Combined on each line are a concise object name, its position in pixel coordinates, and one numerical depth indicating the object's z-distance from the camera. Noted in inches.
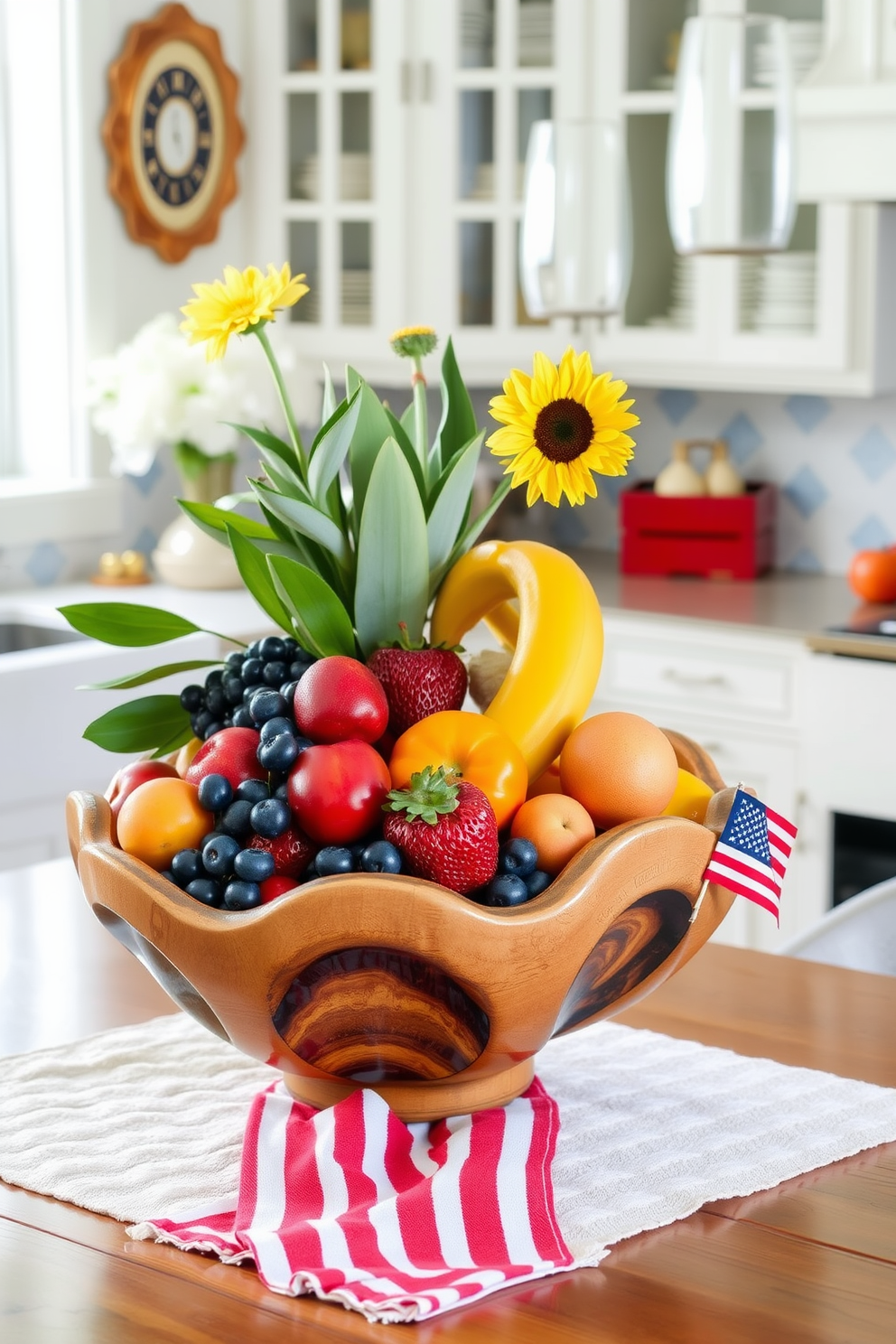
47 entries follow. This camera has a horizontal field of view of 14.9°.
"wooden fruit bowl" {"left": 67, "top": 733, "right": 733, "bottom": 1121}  67.3
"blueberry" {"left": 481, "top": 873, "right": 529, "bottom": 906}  68.7
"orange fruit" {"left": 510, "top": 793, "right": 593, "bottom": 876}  70.2
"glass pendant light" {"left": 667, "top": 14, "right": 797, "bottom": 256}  113.4
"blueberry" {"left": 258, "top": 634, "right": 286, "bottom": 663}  74.2
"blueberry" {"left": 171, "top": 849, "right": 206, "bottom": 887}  70.0
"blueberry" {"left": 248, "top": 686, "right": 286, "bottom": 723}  72.0
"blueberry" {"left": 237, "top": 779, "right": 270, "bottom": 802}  70.3
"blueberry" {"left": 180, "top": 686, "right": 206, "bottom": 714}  75.2
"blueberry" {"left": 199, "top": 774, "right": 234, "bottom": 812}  70.3
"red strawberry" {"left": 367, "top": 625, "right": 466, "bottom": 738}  72.8
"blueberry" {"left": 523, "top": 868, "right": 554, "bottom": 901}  69.5
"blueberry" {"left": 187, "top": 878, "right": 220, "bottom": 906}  69.5
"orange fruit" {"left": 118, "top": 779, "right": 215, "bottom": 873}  70.8
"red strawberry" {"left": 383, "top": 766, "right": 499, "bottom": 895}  68.1
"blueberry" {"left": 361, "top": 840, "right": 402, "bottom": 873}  68.3
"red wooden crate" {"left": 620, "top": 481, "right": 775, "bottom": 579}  188.5
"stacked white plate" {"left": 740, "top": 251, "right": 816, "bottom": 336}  175.0
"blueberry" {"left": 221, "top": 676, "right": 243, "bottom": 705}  74.2
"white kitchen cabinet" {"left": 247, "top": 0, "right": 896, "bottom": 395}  175.2
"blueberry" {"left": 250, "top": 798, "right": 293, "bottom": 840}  69.3
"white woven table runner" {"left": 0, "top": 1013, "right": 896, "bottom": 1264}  70.7
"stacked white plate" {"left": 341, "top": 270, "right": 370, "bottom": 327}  198.6
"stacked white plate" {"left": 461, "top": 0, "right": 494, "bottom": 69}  190.3
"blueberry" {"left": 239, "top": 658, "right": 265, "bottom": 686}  74.1
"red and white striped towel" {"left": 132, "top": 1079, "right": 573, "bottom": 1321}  66.5
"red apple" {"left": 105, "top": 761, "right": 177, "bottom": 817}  73.9
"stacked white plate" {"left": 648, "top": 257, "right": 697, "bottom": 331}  183.5
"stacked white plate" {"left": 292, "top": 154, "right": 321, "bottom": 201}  202.0
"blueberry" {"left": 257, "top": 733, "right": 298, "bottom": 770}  70.2
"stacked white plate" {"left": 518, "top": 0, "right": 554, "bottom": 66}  187.5
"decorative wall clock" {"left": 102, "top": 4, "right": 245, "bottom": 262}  187.6
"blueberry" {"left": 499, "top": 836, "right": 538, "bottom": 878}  69.5
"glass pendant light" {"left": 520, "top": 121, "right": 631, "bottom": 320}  121.6
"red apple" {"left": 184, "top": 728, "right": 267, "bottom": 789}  71.5
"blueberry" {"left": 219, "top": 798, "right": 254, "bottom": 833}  69.8
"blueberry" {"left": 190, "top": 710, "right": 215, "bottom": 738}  74.8
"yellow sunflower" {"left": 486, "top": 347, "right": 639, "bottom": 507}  73.2
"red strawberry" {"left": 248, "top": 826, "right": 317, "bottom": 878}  69.8
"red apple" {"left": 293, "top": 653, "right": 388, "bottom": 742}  70.8
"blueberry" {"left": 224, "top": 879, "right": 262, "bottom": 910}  68.9
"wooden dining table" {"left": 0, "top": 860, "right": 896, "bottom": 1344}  65.1
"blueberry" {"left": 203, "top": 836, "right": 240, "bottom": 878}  69.5
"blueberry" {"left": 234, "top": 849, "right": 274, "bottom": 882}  68.9
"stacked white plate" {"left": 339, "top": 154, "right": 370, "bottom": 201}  197.4
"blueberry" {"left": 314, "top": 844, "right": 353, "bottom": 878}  68.7
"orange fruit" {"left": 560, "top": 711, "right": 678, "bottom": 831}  71.5
